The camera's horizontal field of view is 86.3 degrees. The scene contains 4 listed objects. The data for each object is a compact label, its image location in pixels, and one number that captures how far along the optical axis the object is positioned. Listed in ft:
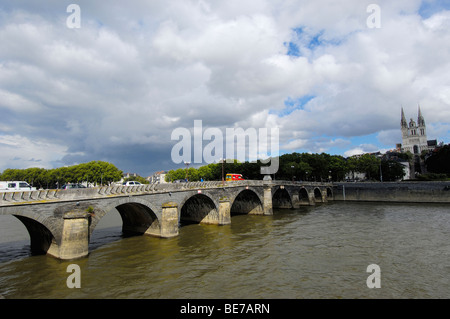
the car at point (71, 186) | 110.91
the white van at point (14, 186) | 82.64
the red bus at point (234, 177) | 204.74
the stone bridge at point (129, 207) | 59.16
